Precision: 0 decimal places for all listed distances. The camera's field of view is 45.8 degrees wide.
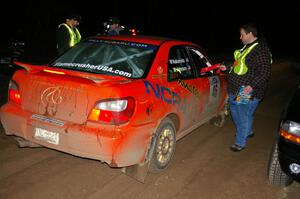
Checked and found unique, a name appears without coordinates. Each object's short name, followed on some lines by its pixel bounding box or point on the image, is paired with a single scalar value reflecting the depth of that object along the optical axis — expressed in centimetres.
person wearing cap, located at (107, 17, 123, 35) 819
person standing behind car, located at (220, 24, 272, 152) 506
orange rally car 366
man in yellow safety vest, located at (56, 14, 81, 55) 707
